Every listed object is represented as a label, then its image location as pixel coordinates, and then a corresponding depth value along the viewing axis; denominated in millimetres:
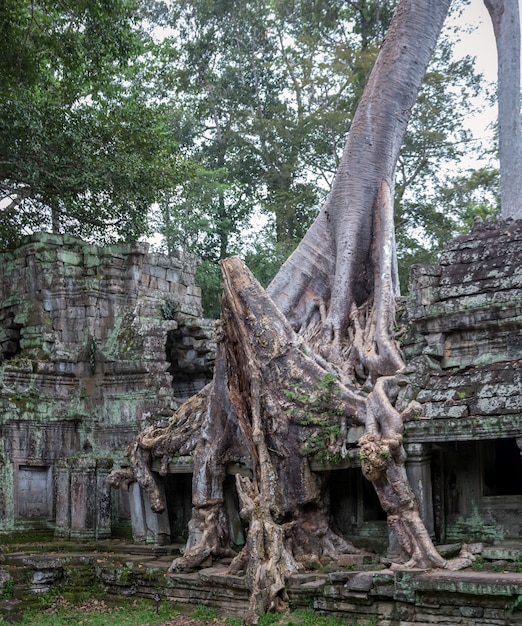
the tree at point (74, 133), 16469
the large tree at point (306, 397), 10273
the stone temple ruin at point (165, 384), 10195
